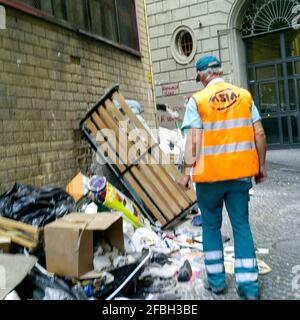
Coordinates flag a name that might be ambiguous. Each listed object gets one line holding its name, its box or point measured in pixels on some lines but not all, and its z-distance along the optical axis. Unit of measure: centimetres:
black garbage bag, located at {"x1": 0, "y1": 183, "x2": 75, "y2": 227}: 384
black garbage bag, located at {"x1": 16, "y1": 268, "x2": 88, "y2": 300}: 314
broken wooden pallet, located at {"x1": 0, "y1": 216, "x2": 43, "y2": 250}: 354
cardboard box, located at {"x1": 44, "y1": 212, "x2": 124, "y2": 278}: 327
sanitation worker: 324
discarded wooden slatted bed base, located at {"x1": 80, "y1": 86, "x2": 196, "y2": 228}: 544
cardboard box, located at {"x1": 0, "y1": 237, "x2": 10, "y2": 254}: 345
